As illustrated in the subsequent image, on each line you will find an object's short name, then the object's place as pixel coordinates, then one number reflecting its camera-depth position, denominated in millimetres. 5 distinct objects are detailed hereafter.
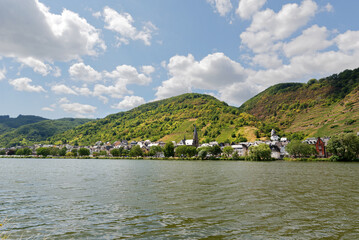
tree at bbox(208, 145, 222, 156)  154500
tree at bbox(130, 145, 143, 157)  184500
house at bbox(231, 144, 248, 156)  170250
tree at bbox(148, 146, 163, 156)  194500
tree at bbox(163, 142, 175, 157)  165000
